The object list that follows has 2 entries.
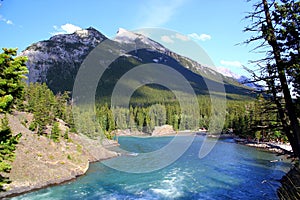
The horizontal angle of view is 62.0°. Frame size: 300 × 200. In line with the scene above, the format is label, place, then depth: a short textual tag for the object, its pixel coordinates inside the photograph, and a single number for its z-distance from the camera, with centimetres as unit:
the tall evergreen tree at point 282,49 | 959
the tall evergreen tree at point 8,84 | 941
